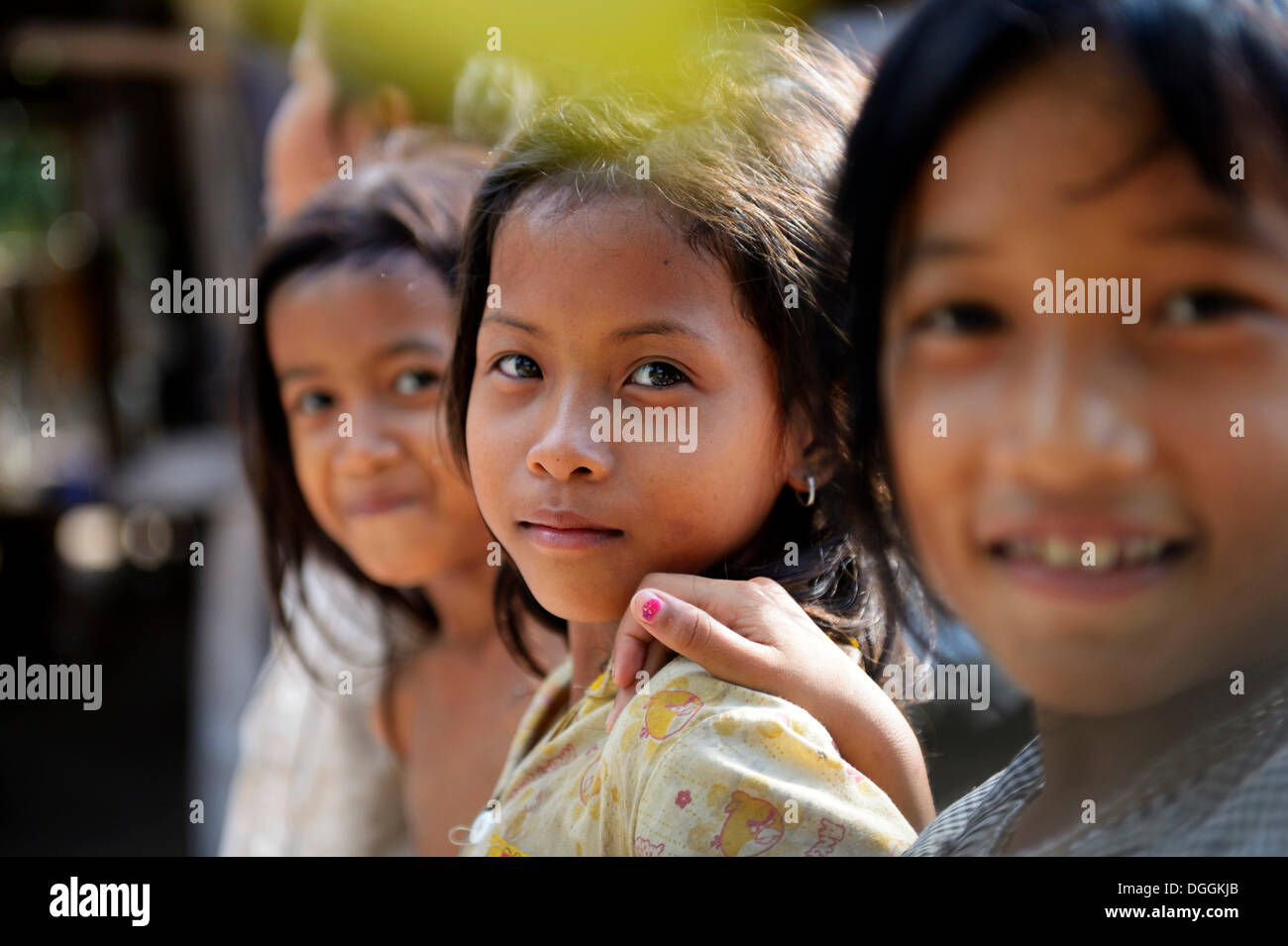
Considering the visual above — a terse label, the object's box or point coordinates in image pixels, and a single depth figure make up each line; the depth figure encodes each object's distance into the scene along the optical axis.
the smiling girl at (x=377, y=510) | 1.28
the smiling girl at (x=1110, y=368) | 0.61
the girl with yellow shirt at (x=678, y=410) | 0.78
